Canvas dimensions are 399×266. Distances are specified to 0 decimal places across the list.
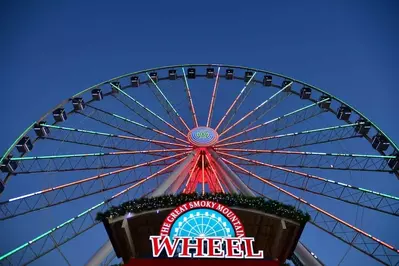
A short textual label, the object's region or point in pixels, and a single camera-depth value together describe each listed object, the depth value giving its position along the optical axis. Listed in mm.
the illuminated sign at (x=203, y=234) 16781
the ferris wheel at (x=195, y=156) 23281
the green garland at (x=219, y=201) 18656
